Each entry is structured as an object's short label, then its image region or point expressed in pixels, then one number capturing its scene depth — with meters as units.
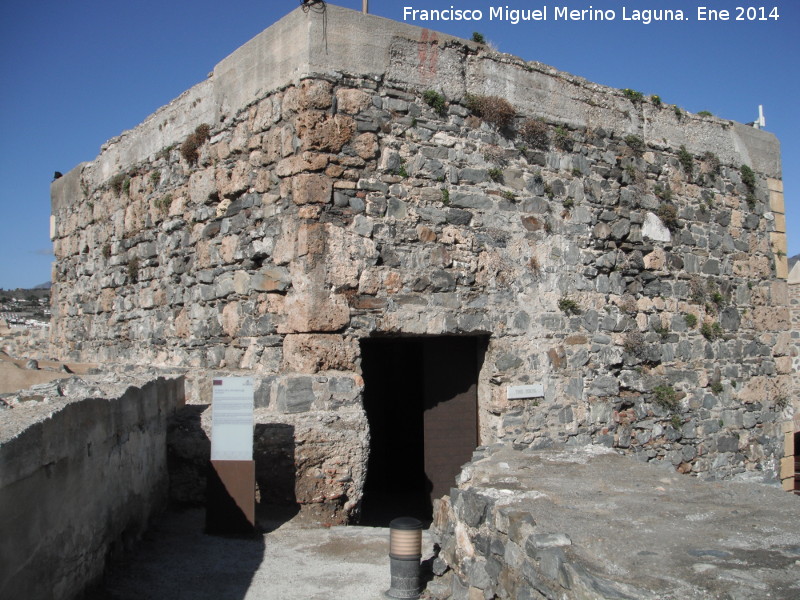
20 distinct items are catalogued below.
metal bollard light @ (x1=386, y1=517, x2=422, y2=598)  4.74
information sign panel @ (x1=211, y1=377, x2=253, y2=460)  5.81
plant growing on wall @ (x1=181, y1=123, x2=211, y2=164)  7.73
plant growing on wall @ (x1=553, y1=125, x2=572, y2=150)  7.98
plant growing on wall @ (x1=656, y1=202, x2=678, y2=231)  8.73
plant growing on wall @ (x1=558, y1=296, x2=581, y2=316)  7.77
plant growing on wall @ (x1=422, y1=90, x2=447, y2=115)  7.16
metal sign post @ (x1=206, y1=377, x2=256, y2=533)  5.80
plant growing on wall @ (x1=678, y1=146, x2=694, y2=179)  9.11
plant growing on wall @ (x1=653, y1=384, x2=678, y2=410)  8.45
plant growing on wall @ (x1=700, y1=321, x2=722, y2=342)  9.00
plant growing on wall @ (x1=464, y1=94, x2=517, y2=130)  7.41
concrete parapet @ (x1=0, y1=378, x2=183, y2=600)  3.31
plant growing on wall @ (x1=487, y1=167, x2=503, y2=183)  7.44
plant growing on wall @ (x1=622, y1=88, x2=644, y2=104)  8.71
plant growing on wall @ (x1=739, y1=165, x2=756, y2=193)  9.76
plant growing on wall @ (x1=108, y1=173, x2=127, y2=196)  9.32
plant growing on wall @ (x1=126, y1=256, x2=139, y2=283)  8.88
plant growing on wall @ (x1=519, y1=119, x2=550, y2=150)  7.76
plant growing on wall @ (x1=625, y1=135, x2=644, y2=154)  8.62
